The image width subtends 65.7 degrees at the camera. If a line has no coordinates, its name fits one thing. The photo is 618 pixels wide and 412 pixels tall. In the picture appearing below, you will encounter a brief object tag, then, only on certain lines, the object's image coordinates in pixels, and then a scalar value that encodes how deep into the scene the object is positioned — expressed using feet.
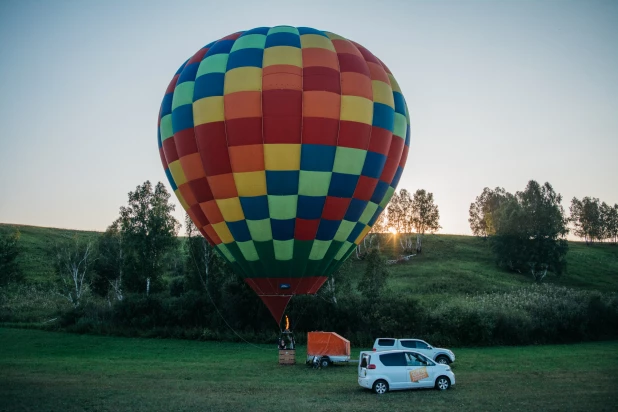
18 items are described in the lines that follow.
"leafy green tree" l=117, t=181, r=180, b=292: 135.03
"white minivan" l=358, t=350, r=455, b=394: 43.93
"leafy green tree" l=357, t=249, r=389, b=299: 118.62
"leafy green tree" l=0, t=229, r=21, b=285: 147.43
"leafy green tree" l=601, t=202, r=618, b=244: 299.38
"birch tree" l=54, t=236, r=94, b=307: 142.20
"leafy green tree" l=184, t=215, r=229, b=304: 121.70
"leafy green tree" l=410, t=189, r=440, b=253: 240.94
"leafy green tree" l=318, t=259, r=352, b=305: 117.29
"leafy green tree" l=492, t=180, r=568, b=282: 183.11
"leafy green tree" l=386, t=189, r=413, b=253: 239.09
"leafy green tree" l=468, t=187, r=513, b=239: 258.78
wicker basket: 64.03
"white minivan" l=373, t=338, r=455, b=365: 62.13
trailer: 63.67
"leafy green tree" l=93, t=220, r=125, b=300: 164.35
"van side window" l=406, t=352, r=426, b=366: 44.98
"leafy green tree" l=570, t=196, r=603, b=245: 291.17
